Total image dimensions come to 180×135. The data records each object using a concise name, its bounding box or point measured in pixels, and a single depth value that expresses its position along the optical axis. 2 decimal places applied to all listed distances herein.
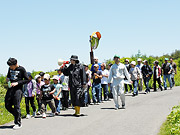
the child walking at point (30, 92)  11.13
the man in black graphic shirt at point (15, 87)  8.95
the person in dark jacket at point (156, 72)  17.97
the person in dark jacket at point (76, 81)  10.84
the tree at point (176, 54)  60.61
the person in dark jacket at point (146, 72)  17.20
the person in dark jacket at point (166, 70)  18.67
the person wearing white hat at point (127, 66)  17.35
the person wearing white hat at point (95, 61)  14.46
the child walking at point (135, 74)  16.19
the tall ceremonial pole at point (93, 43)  17.15
